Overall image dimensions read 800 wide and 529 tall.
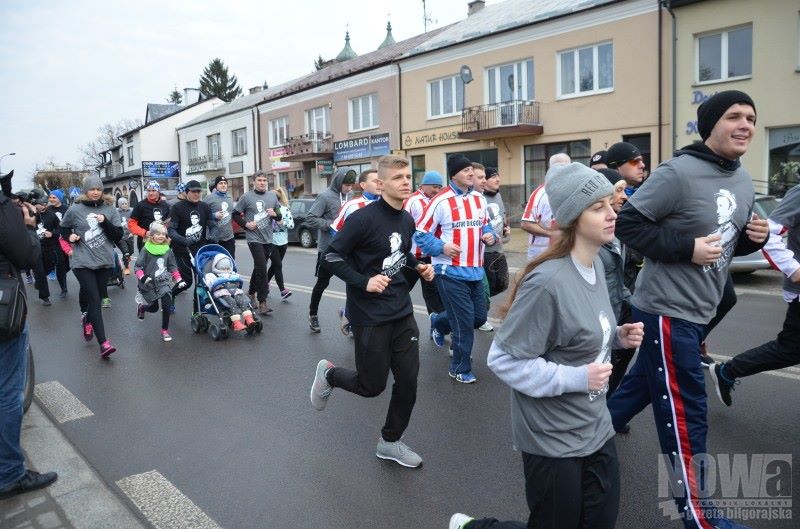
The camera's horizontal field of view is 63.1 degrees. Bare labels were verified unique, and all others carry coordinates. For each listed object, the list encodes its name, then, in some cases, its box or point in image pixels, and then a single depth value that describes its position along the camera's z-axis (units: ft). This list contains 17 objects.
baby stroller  26.30
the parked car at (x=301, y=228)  68.80
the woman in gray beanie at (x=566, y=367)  7.66
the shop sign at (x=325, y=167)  109.29
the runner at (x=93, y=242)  23.25
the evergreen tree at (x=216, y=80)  264.52
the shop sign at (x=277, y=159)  121.10
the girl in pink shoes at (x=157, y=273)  26.76
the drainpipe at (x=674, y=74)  62.80
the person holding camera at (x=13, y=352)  12.17
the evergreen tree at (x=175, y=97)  298.56
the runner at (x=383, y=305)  13.34
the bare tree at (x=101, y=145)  266.16
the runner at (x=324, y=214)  26.68
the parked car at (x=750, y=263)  35.60
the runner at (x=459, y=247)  18.26
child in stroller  26.27
